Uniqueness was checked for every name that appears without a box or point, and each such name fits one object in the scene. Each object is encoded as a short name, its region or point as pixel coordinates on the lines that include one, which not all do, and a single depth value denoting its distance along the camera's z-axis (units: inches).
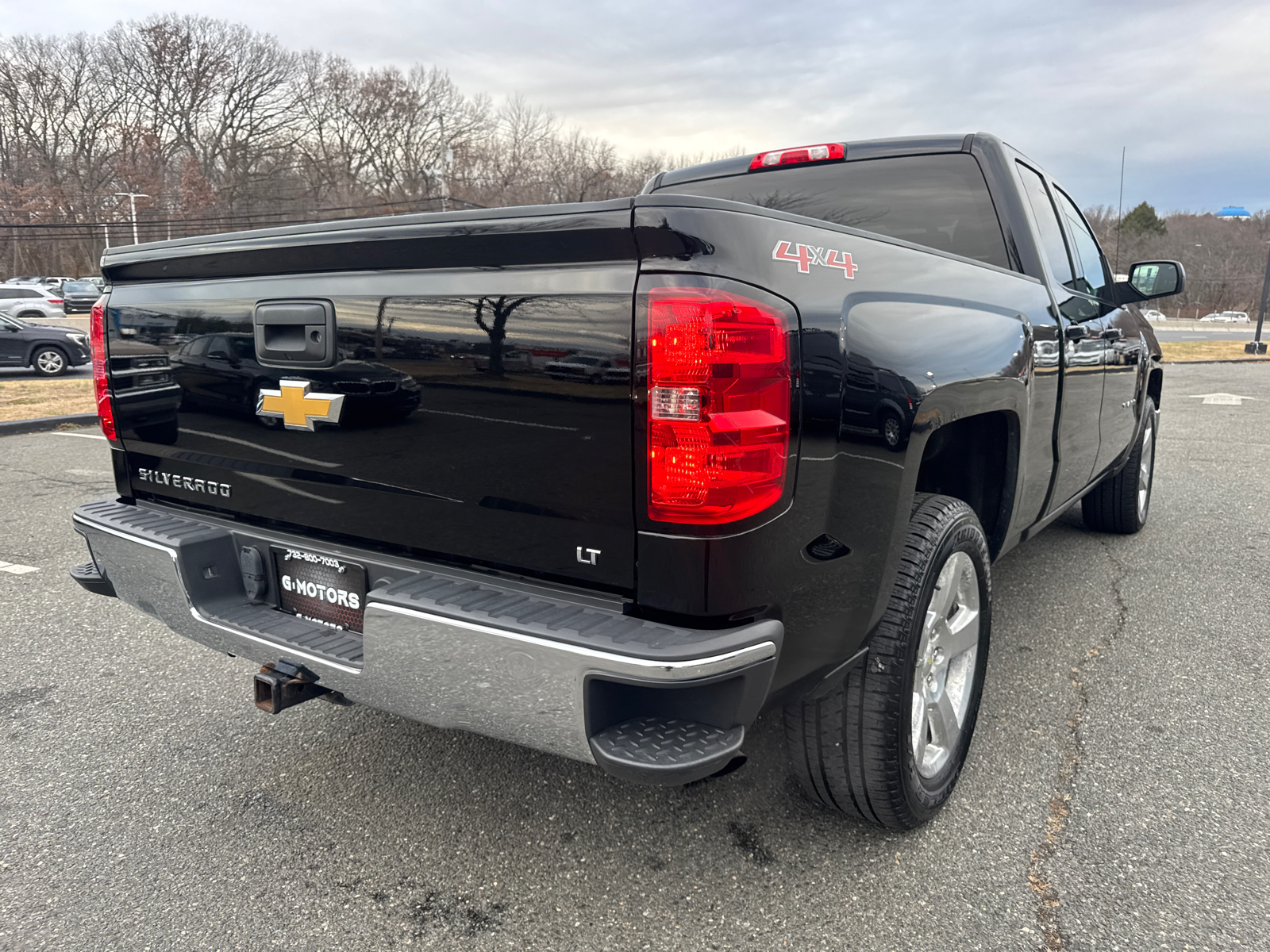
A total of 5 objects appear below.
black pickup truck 64.1
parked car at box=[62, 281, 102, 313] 1433.3
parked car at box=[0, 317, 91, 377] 597.3
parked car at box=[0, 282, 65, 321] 1203.2
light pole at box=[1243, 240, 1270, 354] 954.7
